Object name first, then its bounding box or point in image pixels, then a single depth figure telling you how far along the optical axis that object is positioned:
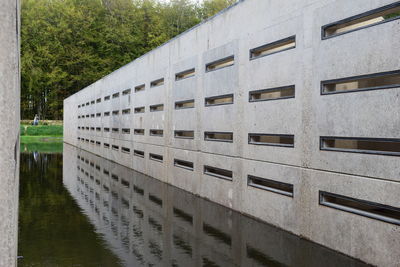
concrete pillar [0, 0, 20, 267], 2.71
